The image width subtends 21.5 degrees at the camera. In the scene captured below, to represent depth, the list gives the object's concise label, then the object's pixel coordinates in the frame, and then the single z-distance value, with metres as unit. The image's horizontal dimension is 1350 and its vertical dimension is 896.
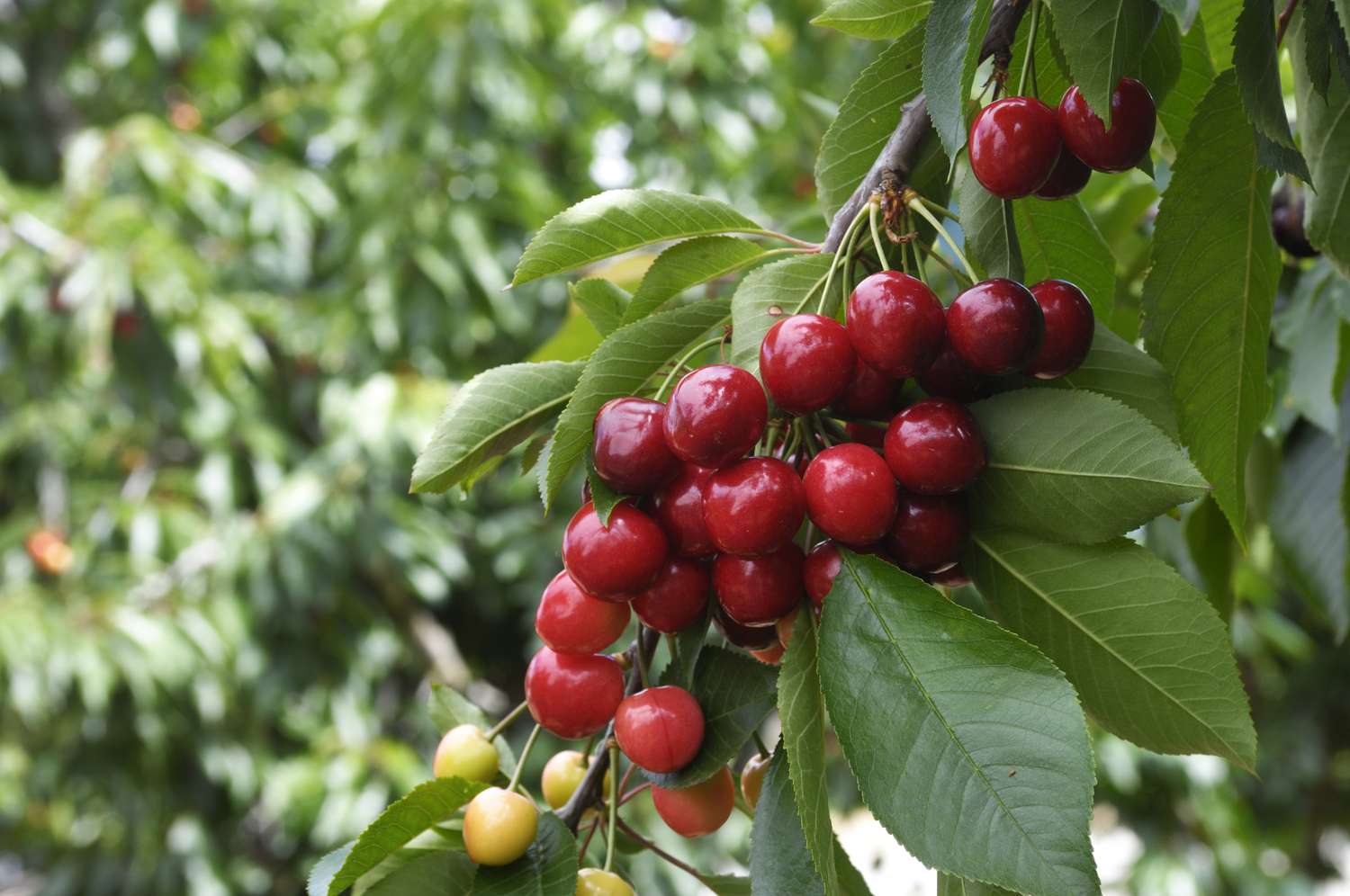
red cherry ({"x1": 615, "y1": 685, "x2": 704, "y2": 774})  0.84
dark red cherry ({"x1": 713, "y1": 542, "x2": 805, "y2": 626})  0.83
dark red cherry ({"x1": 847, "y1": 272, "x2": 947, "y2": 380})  0.81
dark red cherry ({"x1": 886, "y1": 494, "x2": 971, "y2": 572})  0.82
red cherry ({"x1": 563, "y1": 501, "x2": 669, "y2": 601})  0.83
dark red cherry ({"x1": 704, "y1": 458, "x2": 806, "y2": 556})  0.81
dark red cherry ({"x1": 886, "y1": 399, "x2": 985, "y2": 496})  0.81
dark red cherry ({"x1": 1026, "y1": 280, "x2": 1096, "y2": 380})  0.84
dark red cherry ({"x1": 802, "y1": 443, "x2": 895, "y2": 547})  0.81
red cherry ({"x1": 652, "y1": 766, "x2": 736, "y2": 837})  0.87
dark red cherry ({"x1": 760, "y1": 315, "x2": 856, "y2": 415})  0.81
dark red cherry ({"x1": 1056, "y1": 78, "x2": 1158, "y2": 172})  0.83
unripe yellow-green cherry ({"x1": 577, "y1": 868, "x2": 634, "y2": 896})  0.84
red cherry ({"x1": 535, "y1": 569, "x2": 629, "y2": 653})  0.86
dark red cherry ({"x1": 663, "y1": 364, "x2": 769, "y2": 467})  0.81
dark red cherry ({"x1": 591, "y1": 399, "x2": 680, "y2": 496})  0.82
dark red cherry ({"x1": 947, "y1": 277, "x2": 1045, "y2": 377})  0.81
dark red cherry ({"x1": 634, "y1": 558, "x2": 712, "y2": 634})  0.85
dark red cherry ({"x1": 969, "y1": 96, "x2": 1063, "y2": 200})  0.83
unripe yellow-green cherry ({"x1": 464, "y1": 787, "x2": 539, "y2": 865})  0.84
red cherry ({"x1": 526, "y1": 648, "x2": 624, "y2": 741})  0.87
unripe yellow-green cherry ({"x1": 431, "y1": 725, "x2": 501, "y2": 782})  0.88
